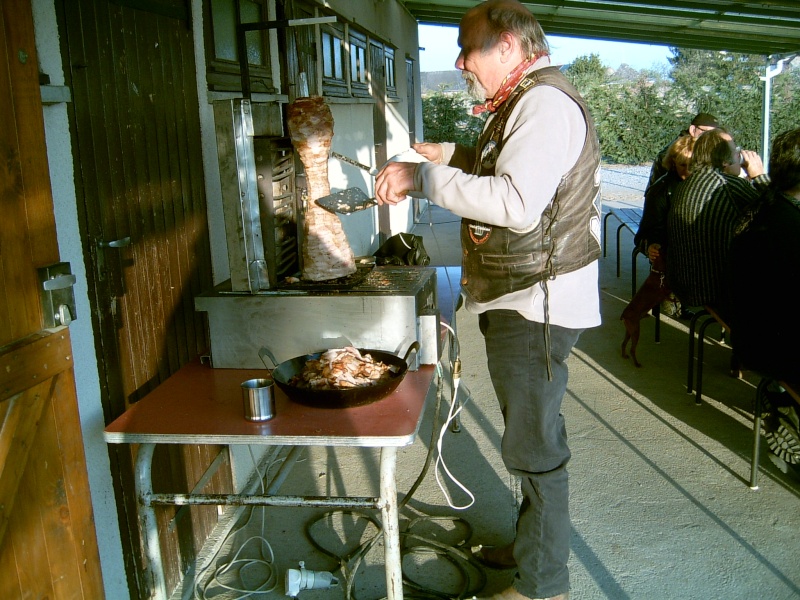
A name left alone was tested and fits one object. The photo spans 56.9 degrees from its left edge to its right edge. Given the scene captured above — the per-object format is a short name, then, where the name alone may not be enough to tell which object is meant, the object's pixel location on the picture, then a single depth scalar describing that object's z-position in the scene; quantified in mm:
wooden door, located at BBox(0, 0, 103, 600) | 1707
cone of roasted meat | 2619
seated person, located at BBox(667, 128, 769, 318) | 3900
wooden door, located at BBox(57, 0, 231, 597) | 2203
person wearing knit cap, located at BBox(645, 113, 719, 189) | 5859
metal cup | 2092
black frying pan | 2127
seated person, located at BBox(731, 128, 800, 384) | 3139
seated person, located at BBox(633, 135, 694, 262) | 5066
